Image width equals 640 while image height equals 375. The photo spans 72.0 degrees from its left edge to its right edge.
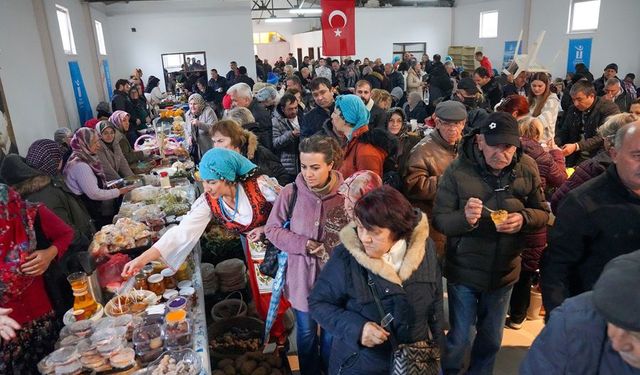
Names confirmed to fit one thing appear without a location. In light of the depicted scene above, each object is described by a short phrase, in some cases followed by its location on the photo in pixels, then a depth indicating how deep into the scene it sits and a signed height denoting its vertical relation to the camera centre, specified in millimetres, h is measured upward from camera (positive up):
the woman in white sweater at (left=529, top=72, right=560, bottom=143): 4395 -471
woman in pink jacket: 2395 -805
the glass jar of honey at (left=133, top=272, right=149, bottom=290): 2637 -1197
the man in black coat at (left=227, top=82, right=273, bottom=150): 5047 -458
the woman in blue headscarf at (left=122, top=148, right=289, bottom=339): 2607 -800
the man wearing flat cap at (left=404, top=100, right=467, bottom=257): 2830 -592
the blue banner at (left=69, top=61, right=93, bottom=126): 7852 -232
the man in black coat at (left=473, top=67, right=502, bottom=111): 7086 -454
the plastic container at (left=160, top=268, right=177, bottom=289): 2689 -1204
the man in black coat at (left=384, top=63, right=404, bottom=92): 10836 -412
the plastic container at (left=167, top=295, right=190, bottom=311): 2342 -1192
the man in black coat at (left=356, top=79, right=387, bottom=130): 4309 -486
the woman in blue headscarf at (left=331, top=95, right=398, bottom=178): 3086 -529
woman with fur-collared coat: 1726 -855
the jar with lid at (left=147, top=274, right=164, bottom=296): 2615 -1202
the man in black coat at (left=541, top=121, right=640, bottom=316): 1719 -683
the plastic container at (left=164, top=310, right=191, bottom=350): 2168 -1231
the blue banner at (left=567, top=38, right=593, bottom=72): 11609 -2
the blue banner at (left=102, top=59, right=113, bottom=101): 11274 +57
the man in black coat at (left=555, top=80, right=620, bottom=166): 4227 -663
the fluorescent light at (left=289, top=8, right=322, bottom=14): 14998 +1887
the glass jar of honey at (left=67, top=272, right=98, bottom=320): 2287 -1115
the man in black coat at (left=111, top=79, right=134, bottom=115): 8391 -404
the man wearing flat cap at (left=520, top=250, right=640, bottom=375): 999 -697
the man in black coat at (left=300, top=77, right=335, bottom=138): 4414 -422
